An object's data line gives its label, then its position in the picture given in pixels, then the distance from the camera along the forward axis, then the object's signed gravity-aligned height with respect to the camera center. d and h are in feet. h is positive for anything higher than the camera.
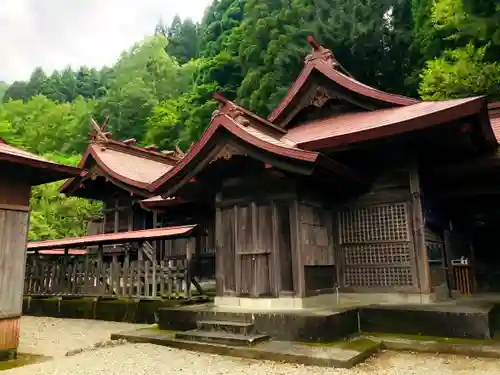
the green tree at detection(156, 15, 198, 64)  199.21 +106.34
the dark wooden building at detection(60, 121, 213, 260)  50.55 +11.68
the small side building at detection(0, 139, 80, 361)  23.44 +2.71
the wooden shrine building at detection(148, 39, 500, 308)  27.63 +5.63
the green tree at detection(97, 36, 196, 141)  137.10 +64.10
